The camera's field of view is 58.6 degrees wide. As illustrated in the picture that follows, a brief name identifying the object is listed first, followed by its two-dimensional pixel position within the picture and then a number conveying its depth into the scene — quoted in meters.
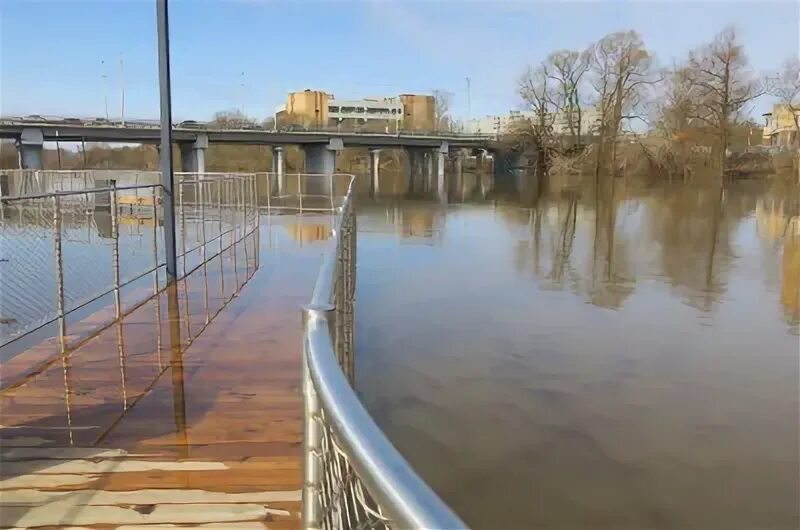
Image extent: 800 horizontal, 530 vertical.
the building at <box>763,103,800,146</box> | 52.12
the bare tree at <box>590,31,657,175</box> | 52.56
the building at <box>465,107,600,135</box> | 59.75
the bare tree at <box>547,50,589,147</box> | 56.78
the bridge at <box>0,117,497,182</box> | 44.25
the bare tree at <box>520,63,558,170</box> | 60.96
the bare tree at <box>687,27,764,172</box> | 47.84
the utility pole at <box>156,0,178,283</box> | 7.26
